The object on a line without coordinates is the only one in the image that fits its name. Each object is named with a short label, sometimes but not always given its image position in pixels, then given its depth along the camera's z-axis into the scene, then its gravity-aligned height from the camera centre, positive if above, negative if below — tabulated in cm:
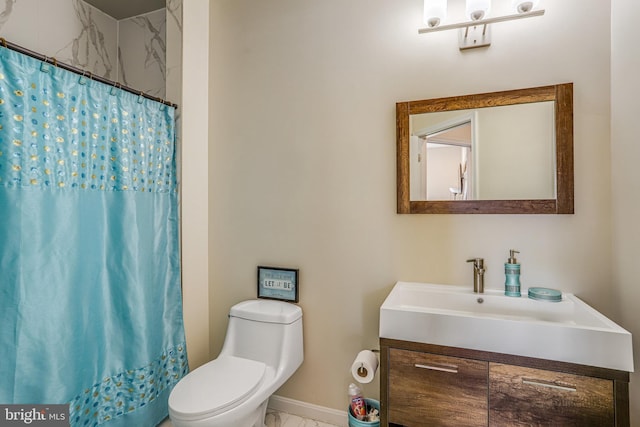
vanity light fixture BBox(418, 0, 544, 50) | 143 +89
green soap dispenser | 146 -29
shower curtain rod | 119 +62
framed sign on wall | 194 -43
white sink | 108 -43
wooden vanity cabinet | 108 -65
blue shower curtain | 124 -16
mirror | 145 +29
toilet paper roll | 151 -73
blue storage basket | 156 -102
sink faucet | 154 -30
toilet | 133 -79
